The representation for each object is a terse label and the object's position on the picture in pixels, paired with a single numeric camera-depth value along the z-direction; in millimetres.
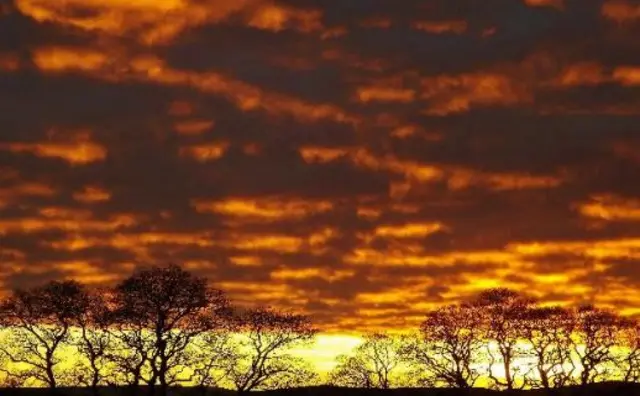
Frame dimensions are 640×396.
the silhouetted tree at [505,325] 117500
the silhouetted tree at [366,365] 144250
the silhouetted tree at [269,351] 107000
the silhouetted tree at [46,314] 102125
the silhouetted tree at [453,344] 119438
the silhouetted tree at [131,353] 95812
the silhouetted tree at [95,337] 99562
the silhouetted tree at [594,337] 120125
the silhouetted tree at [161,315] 95125
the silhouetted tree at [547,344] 118000
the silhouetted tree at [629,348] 121375
